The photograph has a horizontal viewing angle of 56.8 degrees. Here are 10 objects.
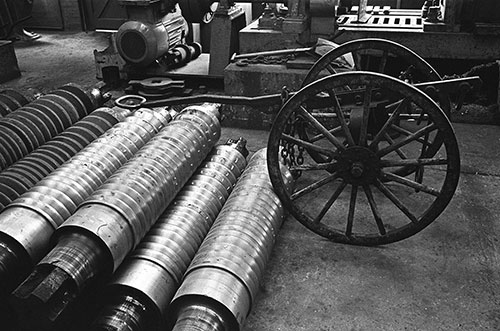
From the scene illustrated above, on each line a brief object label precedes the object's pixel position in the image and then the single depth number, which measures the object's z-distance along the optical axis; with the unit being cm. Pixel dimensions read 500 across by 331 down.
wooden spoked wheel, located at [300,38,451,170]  300
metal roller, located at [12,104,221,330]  190
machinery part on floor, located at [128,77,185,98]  505
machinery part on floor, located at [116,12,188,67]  502
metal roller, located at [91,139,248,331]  207
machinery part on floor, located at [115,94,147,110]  349
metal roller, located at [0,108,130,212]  274
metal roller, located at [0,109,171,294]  223
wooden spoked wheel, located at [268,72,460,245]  244
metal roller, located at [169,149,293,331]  201
